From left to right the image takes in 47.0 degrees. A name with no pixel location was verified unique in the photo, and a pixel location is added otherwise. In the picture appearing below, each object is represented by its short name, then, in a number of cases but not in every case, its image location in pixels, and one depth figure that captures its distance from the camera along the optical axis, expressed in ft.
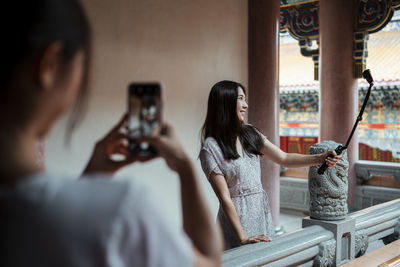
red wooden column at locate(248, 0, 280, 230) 14.42
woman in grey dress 6.63
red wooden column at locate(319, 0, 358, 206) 18.89
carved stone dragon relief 7.84
